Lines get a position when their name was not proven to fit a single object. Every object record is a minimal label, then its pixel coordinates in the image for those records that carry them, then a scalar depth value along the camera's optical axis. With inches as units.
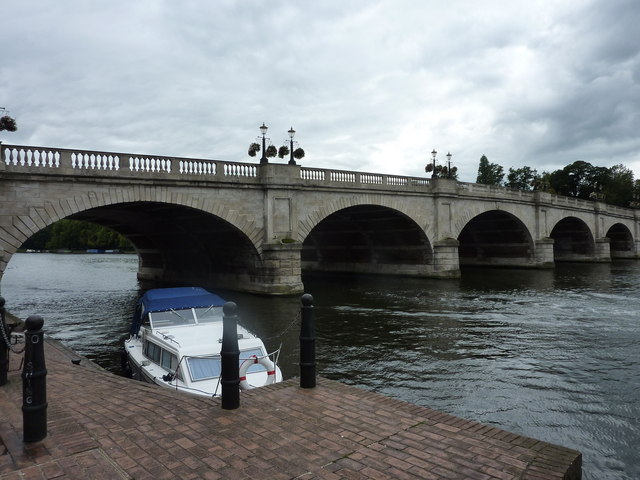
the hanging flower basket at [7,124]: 705.0
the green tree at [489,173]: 3983.3
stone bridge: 748.0
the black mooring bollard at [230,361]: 229.8
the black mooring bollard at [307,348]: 265.3
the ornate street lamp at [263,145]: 979.9
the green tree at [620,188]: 3400.6
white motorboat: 361.1
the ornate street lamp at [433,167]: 1347.2
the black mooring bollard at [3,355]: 272.1
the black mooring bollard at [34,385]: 187.5
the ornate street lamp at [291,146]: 1005.2
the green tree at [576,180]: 3627.0
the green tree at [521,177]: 3971.5
